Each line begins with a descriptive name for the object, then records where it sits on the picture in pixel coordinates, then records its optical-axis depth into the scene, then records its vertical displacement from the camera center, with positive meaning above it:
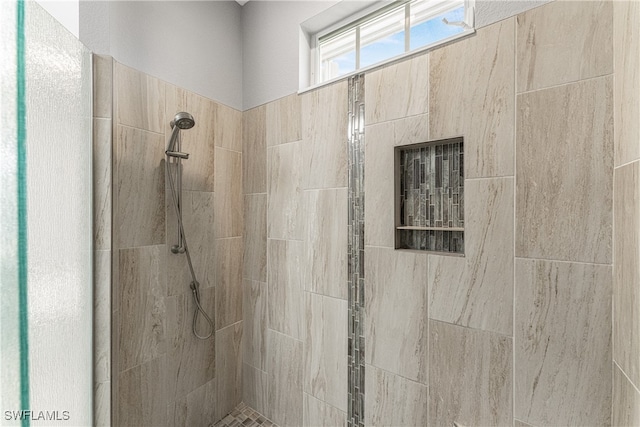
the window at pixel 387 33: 1.28 +0.83
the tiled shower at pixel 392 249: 0.91 -0.14
